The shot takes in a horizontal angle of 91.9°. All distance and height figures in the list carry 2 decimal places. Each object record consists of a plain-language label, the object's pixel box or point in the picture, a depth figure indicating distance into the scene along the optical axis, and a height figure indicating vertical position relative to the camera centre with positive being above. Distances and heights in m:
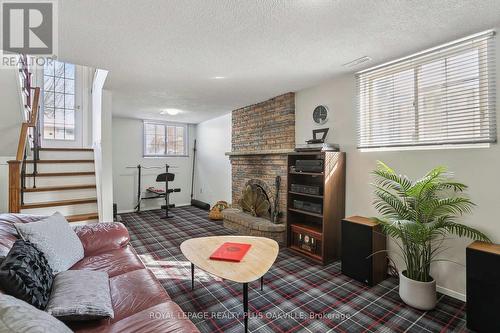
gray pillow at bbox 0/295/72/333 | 0.74 -0.51
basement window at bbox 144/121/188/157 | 6.34 +0.74
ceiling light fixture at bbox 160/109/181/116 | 5.09 +1.18
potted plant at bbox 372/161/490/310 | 2.11 -0.51
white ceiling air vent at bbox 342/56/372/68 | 2.58 +1.15
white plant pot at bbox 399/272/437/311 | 2.11 -1.13
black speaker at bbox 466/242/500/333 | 1.75 -0.91
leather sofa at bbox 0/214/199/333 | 1.25 -0.82
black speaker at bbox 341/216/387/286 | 2.52 -0.92
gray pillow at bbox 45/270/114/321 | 1.23 -0.72
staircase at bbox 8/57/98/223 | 3.03 -0.21
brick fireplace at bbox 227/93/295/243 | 3.89 +0.40
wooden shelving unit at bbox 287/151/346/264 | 3.02 -0.63
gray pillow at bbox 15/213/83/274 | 1.74 -0.57
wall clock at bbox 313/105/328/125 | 3.36 +0.73
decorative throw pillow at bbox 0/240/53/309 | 1.17 -0.57
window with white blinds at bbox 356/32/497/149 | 2.10 +0.69
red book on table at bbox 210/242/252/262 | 2.11 -0.79
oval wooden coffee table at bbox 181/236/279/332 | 1.81 -0.81
